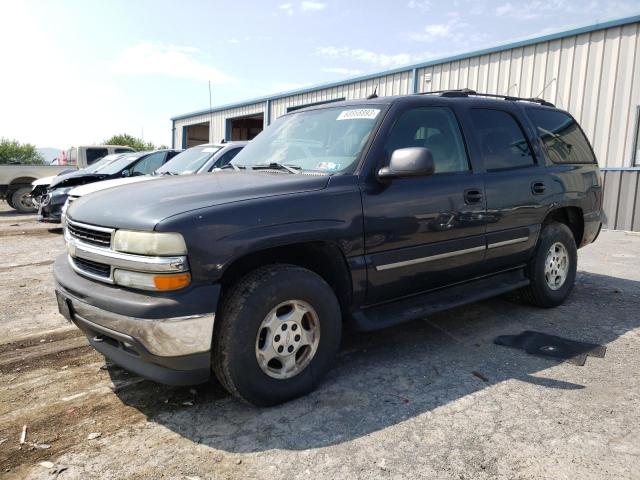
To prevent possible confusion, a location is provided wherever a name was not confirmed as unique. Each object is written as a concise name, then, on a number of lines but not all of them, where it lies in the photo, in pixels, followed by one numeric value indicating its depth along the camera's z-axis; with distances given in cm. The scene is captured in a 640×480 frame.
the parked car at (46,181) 1109
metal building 997
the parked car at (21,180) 1363
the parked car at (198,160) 737
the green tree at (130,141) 4238
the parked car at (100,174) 941
